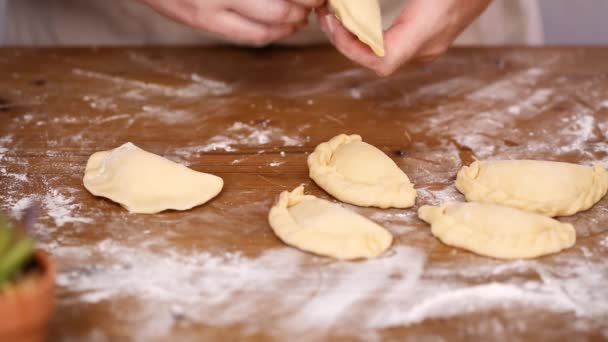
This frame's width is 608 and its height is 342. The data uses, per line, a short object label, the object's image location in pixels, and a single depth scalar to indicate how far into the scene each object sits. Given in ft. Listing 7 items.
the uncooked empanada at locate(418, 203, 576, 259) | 3.22
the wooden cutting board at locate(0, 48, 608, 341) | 3.01
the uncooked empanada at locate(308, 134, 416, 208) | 3.42
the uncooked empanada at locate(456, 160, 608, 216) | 3.40
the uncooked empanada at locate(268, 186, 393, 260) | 3.21
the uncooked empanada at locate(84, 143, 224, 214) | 3.40
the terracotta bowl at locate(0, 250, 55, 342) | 2.69
